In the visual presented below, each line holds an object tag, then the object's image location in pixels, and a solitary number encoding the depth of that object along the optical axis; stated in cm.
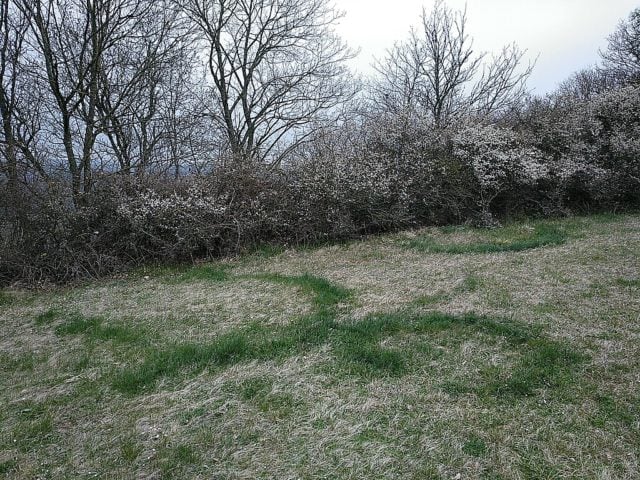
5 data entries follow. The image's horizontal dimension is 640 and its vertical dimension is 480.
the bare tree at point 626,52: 1747
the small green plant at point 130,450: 269
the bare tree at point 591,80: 1762
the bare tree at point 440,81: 1672
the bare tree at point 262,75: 1402
